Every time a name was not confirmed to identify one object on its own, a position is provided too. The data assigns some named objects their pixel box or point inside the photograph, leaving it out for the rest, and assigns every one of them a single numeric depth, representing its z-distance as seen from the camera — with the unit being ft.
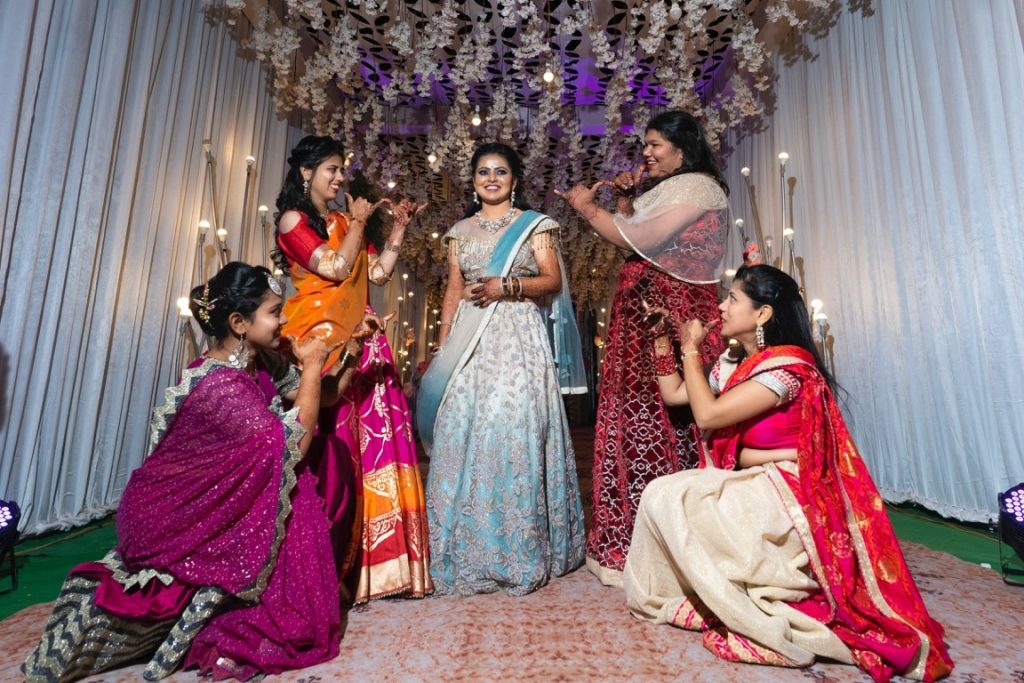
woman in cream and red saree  4.88
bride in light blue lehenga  6.86
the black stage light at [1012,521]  7.20
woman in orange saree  6.51
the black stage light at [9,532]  7.00
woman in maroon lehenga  7.23
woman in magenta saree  4.64
